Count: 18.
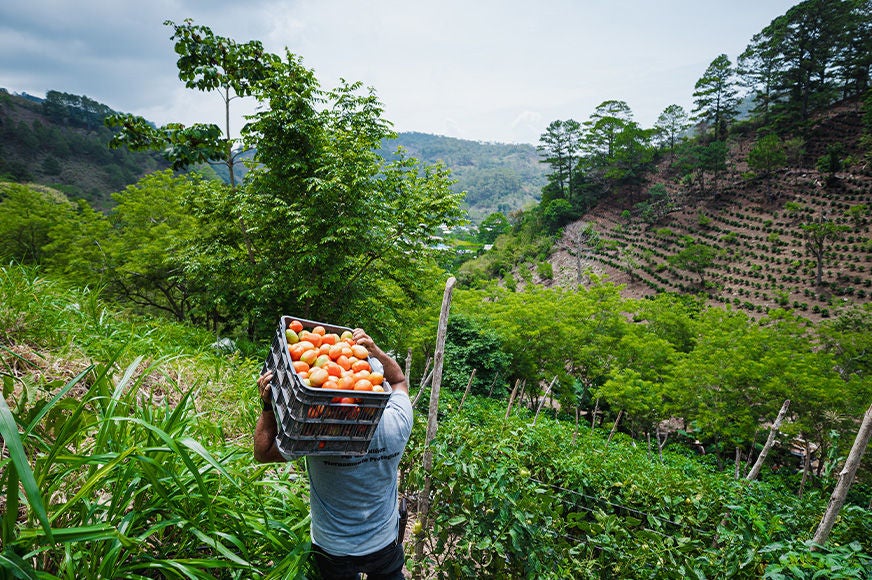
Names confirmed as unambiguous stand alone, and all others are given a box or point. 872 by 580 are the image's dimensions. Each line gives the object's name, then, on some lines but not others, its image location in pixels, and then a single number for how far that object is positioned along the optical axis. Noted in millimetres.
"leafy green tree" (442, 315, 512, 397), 15812
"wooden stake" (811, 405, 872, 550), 2543
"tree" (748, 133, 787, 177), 43500
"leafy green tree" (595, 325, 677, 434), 15422
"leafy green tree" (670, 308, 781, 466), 13164
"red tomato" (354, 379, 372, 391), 1554
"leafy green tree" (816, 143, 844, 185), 40406
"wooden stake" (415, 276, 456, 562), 2941
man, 1773
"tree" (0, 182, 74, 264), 12328
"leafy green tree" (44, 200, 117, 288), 10164
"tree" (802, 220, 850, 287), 32156
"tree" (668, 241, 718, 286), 36375
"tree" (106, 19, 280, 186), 6551
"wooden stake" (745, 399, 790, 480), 5526
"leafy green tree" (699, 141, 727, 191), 47094
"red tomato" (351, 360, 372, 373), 1744
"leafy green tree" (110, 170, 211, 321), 10109
